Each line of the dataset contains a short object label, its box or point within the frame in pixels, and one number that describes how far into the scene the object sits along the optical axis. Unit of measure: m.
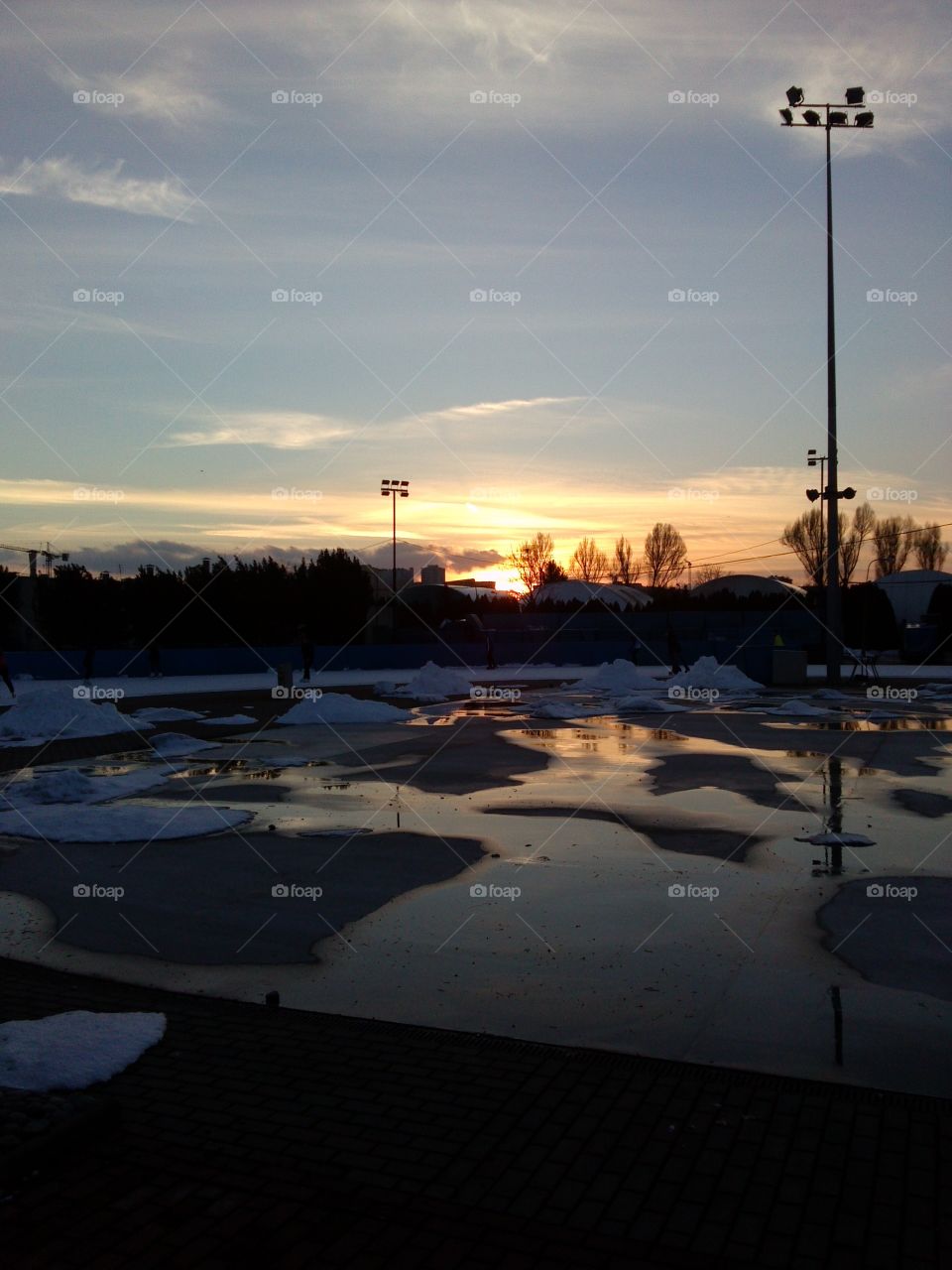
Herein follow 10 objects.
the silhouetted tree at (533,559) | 113.69
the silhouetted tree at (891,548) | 104.81
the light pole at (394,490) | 72.00
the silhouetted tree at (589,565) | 118.31
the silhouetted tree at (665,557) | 114.56
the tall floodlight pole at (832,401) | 33.56
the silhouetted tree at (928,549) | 105.06
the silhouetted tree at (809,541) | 98.69
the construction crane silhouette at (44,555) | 63.62
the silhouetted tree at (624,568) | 116.75
